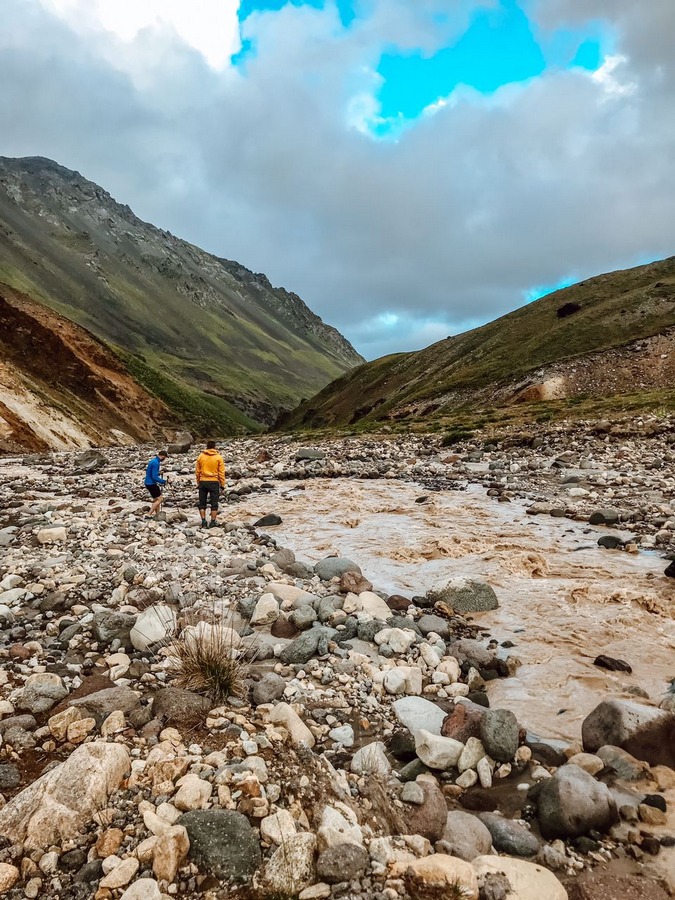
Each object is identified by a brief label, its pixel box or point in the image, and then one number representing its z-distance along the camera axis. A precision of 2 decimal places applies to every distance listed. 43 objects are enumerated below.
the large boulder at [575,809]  3.95
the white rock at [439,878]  3.29
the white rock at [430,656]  6.69
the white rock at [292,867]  3.33
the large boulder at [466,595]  8.70
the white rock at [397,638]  7.01
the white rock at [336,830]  3.60
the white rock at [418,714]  5.37
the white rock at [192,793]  3.85
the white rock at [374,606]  8.11
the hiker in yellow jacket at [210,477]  14.66
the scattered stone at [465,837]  3.79
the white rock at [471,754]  4.79
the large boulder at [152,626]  6.80
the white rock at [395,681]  6.07
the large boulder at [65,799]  3.58
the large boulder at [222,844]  3.41
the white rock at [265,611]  7.91
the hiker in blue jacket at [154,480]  16.41
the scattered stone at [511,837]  3.84
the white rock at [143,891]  3.16
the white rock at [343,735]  5.12
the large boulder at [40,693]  5.28
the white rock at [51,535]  11.41
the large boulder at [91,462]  28.44
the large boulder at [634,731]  4.78
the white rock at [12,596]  7.94
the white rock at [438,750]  4.80
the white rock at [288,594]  8.50
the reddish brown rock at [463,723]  5.13
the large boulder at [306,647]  6.71
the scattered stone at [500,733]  4.86
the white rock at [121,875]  3.24
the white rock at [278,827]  3.62
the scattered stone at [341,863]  3.38
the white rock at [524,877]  3.40
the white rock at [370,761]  4.64
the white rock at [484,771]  4.62
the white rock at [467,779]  4.63
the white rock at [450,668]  6.46
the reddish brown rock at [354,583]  9.21
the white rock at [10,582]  8.48
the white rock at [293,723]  4.96
